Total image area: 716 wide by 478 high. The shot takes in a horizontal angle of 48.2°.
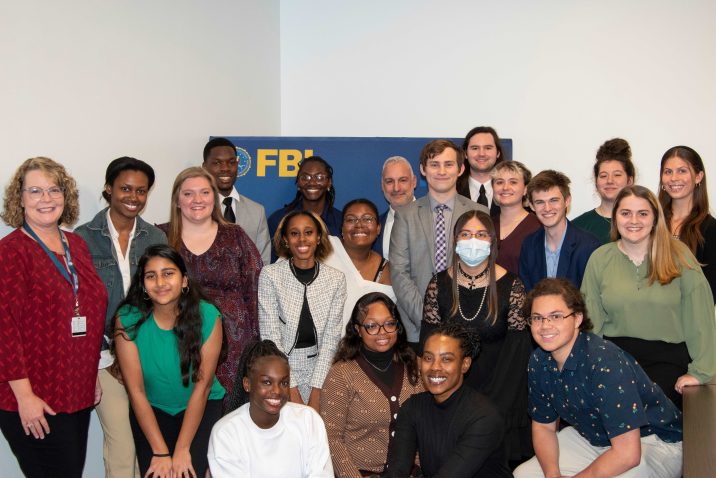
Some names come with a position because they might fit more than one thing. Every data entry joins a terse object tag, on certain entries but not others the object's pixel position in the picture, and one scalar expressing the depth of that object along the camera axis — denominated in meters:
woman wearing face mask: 3.83
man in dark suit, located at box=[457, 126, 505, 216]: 5.05
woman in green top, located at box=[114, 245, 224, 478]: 3.64
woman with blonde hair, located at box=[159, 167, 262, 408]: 4.12
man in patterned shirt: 3.18
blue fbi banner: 5.75
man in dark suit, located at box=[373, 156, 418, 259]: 5.02
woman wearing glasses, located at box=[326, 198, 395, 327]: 4.45
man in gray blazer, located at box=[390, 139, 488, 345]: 4.39
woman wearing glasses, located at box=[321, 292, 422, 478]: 3.68
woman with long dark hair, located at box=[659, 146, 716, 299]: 4.24
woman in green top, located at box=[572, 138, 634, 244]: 4.59
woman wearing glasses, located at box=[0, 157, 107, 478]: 3.34
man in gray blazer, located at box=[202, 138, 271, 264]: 4.92
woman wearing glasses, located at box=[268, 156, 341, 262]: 5.09
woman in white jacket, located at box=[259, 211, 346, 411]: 4.17
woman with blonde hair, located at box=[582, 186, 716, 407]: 3.65
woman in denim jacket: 3.86
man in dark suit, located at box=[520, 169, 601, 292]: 4.16
